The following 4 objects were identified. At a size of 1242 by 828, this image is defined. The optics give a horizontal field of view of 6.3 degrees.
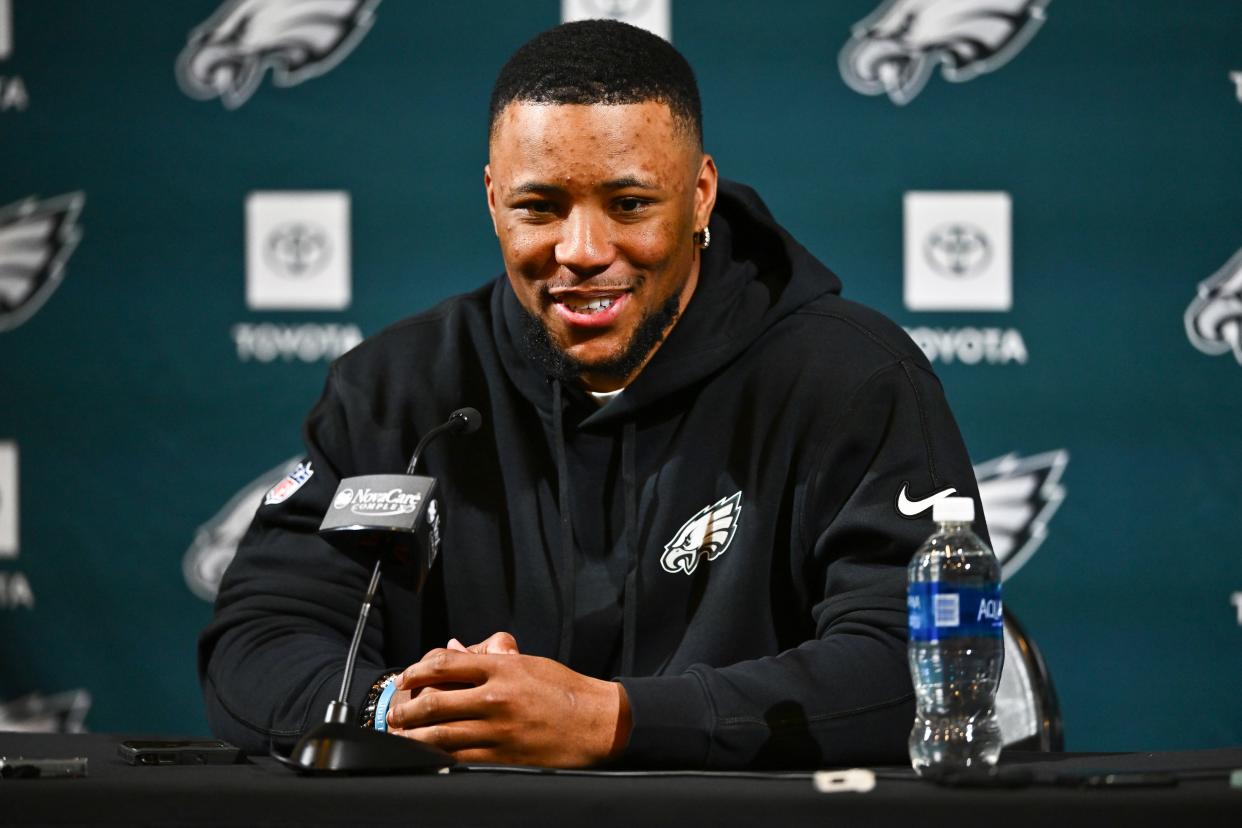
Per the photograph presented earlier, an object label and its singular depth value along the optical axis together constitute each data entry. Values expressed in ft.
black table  29.02
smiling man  30.50
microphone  29.41
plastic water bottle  29.66
